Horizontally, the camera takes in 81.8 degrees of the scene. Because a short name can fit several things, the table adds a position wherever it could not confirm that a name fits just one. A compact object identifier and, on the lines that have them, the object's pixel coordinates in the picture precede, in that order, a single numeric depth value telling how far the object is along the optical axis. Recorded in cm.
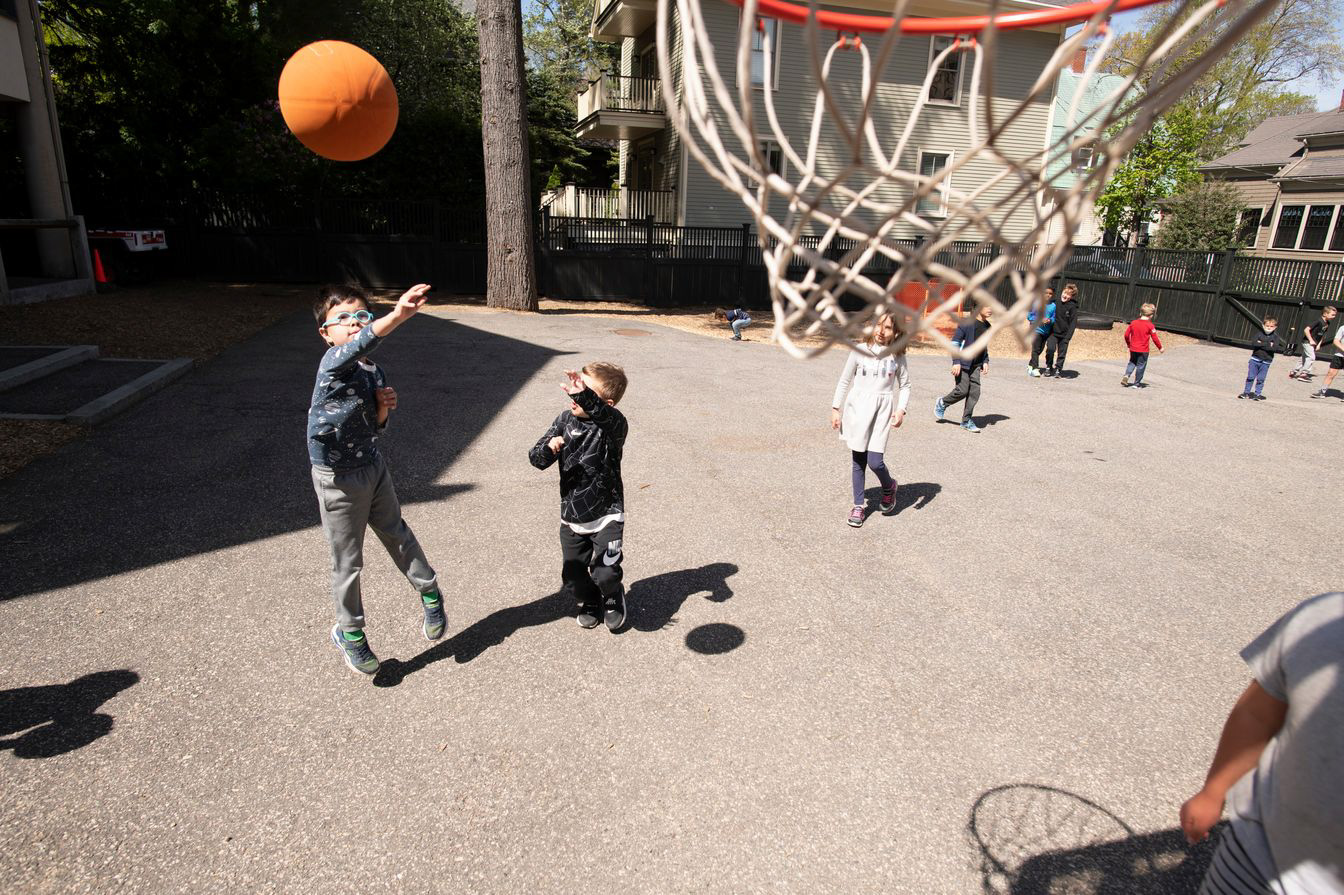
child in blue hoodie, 1297
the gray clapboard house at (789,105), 2297
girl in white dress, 614
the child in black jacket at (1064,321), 1283
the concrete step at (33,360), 847
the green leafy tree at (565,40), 4356
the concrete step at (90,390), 767
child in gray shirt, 174
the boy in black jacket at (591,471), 416
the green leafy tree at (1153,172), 2752
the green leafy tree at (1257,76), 3862
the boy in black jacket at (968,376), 924
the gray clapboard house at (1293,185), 2936
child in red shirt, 1225
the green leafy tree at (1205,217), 2995
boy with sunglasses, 360
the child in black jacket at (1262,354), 1205
